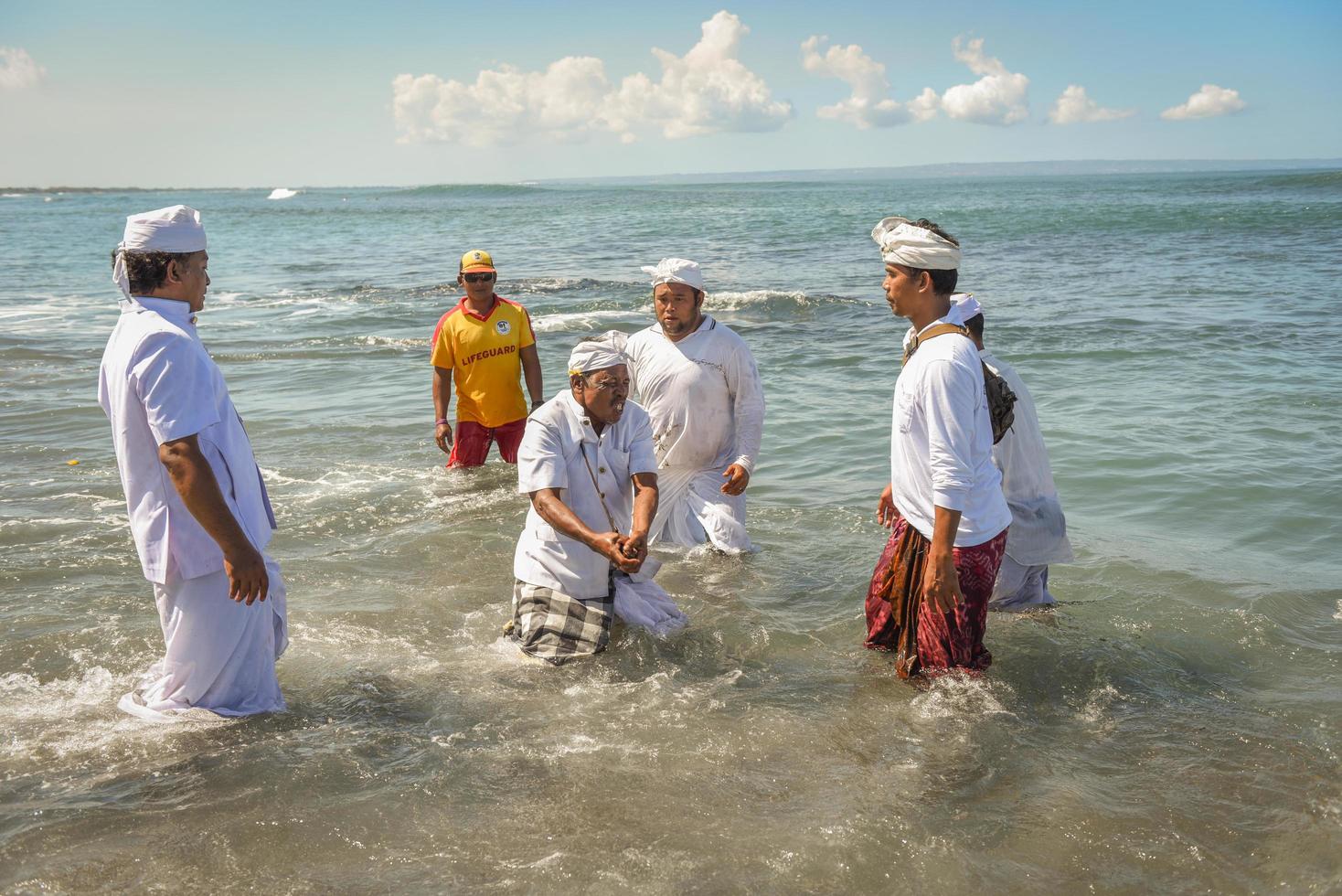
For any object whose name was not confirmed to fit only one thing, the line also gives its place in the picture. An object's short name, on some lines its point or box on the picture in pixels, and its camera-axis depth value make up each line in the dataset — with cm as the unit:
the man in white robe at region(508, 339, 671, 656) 475
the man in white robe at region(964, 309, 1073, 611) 493
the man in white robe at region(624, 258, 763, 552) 609
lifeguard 771
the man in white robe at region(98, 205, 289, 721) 356
